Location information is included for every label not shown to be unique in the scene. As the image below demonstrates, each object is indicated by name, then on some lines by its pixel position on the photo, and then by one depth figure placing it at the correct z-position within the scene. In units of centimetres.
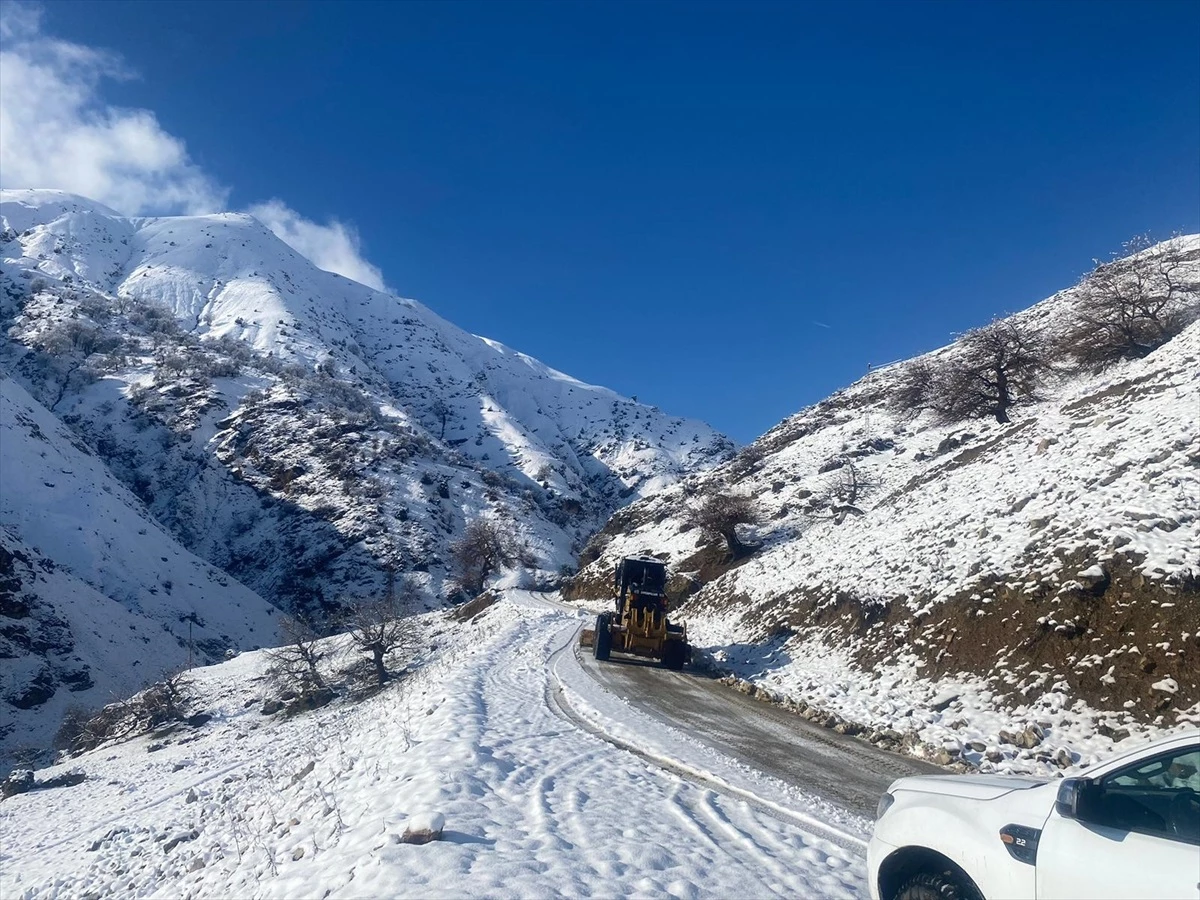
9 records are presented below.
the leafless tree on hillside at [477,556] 6128
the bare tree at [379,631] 2661
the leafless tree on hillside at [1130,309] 2655
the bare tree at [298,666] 2677
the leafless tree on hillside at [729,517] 3619
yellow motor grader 2123
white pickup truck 306
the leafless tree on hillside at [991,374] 3002
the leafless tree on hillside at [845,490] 3600
